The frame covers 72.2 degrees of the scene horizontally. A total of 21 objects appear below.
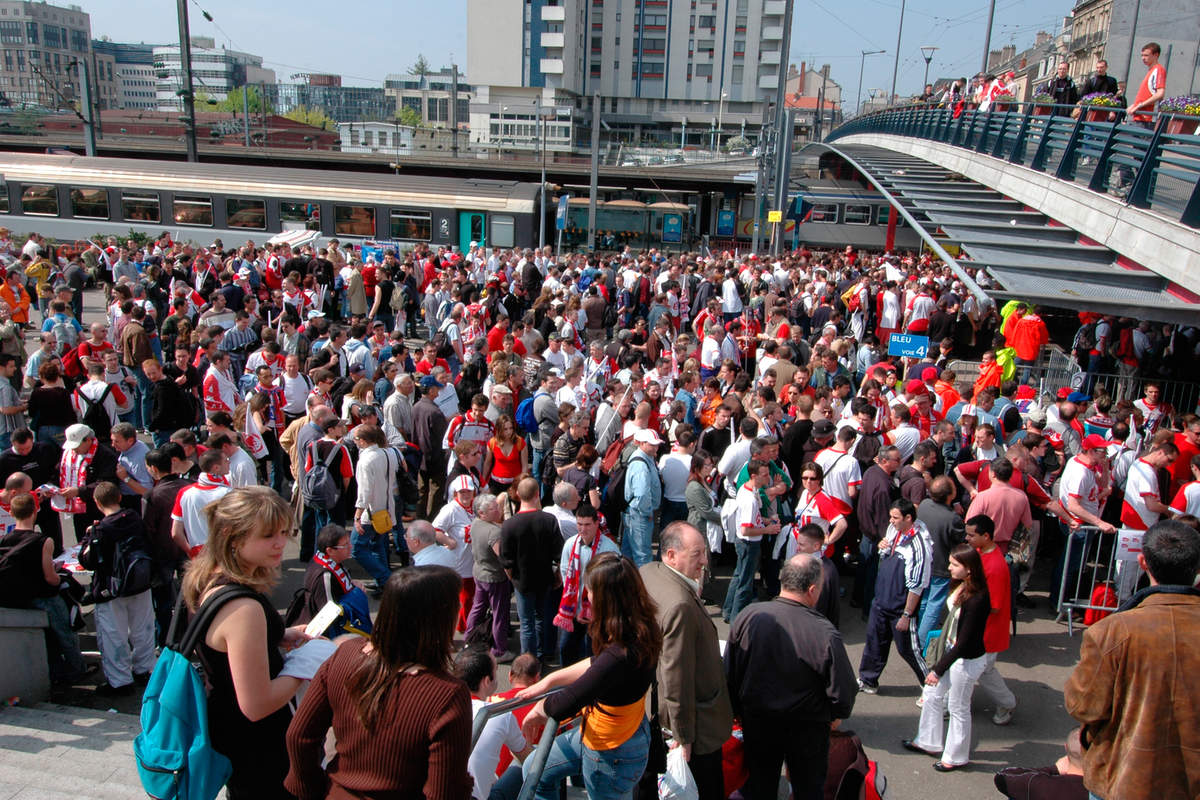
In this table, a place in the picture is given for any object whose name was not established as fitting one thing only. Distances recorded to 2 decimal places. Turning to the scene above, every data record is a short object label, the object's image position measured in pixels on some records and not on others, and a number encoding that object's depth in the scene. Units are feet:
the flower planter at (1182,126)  38.11
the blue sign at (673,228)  120.67
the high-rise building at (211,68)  533.14
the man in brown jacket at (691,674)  12.13
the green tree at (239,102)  420.77
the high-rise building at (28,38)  495.00
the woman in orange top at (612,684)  11.27
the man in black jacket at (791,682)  12.56
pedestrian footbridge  30.19
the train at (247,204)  81.56
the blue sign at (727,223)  131.85
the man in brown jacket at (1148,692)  9.93
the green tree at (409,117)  379.14
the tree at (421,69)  467.52
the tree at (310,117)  415.93
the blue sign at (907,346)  38.32
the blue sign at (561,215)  88.12
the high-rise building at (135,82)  620.08
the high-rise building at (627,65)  280.10
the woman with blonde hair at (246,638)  8.67
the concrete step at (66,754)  13.97
